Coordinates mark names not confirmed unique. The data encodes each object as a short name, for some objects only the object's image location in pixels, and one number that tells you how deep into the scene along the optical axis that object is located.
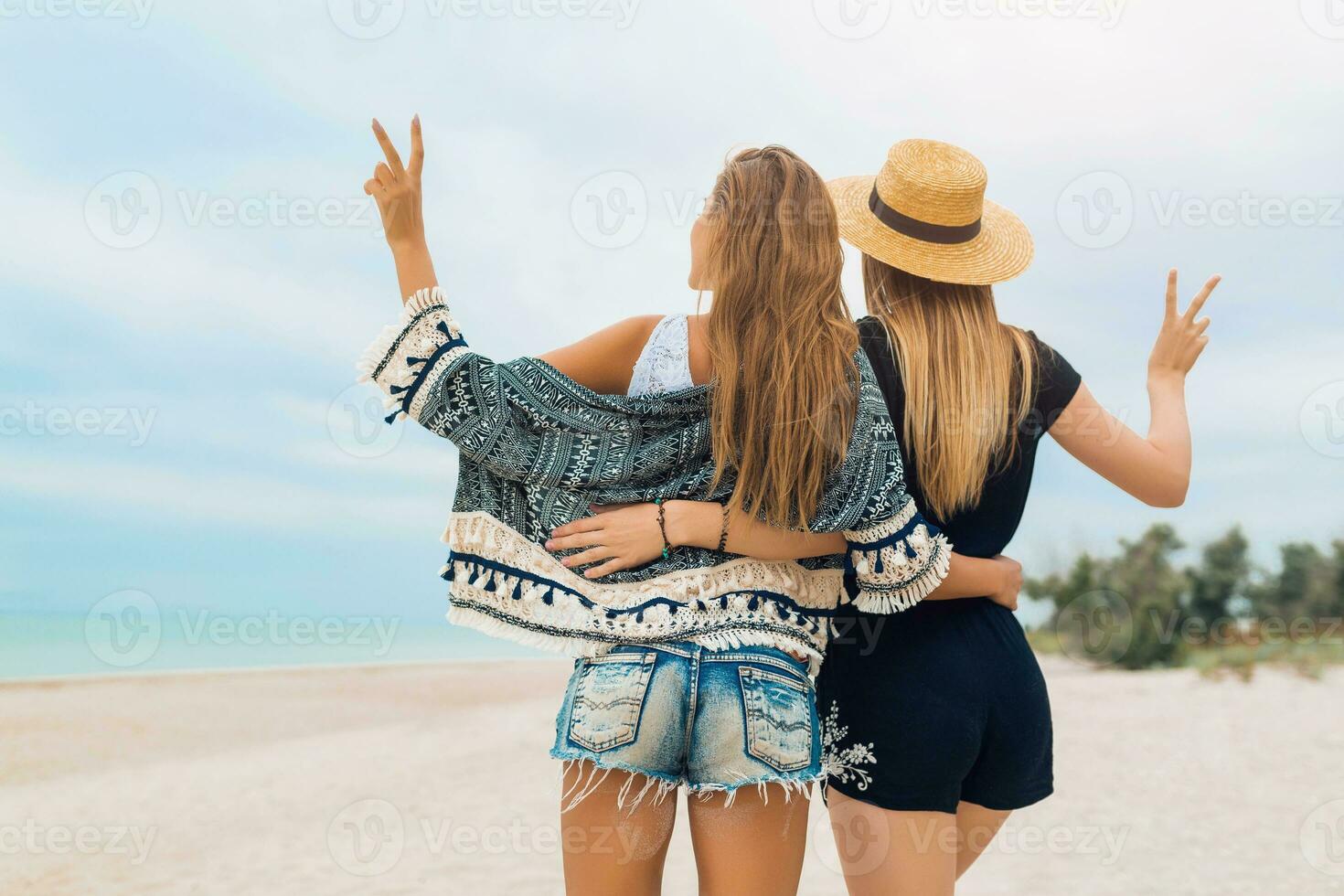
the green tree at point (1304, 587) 14.91
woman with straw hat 1.90
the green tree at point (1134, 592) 14.48
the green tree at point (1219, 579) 14.70
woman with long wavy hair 1.68
